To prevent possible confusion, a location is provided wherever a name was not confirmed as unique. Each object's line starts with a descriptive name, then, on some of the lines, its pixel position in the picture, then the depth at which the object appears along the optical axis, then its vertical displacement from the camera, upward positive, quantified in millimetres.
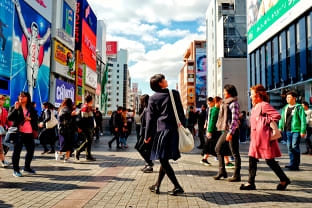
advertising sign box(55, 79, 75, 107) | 32938 +3631
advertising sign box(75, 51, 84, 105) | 41125 +6469
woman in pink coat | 4141 -393
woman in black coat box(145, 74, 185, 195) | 3848 -139
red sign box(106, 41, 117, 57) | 101125 +27010
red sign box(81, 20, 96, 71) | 43938 +12628
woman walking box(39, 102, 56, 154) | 8242 -463
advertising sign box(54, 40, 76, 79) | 32281 +7453
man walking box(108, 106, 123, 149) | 11016 -176
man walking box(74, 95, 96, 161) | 7559 -238
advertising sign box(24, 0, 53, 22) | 26016 +11572
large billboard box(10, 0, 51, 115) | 22203 +6058
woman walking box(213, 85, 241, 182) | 4867 -180
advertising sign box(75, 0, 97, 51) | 41719 +16278
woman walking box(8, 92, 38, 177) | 5336 -133
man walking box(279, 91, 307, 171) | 6242 -189
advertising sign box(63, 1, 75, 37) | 34531 +13314
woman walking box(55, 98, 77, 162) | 7393 -317
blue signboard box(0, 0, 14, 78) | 19469 +6217
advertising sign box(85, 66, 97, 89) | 48125 +7625
